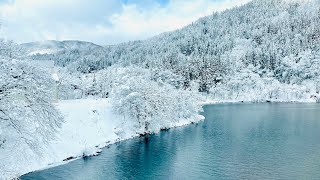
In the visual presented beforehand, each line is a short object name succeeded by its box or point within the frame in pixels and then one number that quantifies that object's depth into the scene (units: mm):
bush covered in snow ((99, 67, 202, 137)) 68875
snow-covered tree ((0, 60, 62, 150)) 21094
